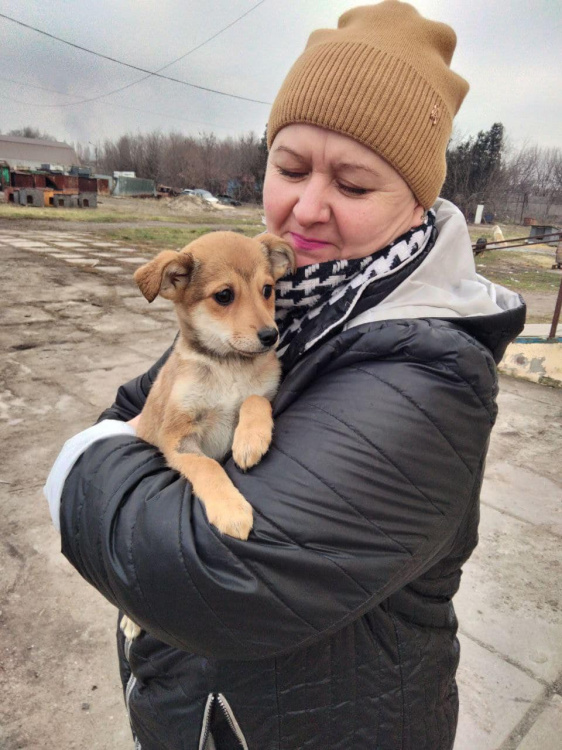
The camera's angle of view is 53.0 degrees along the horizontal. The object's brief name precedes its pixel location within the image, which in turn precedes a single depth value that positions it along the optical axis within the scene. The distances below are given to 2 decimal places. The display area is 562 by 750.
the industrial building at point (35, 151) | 65.94
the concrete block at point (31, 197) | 27.88
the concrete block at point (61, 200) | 28.38
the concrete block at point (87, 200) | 29.54
